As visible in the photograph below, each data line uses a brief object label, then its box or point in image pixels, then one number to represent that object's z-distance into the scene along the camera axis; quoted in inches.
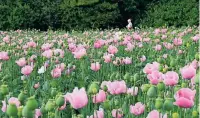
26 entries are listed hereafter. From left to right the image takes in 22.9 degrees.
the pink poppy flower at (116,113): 90.6
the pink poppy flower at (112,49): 165.9
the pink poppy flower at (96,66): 139.2
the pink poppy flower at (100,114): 85.0
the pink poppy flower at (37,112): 92.2
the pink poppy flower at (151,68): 112.7
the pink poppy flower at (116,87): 98.9
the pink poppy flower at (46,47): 183.0
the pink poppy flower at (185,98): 81.2
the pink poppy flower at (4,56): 166.6
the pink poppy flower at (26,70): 138.5
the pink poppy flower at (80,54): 157.5
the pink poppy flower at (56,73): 136.3
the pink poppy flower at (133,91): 109.0
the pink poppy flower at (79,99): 84.1
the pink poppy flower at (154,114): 77.6
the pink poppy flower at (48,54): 165.4
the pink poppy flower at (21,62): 158.1
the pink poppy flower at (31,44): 195.2
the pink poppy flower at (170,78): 97.3
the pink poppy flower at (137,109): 93.8
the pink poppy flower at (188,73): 99.7
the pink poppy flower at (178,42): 184.9
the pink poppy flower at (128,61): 159.3
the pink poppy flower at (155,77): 101.8
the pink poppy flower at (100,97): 92.0
